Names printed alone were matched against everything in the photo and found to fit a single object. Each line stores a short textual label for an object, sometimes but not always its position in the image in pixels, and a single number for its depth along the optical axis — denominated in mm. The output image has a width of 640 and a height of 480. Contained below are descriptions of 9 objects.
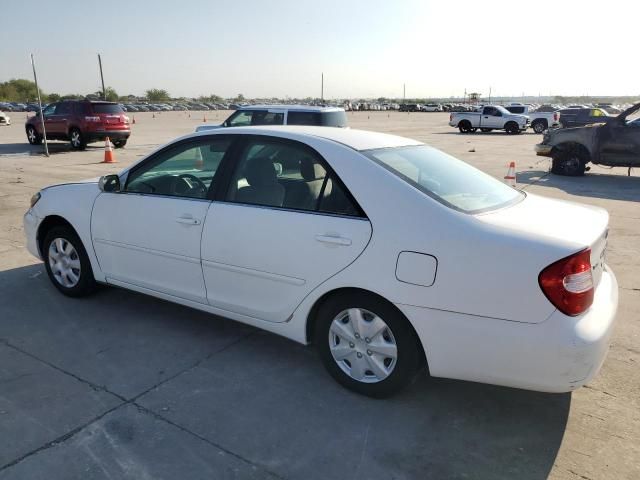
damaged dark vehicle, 12094
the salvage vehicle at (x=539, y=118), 31766
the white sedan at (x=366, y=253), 2570
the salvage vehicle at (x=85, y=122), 17625
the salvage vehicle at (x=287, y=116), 11289
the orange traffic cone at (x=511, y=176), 9008
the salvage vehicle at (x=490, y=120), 30250
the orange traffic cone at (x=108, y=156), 14469
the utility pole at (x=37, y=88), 13766
